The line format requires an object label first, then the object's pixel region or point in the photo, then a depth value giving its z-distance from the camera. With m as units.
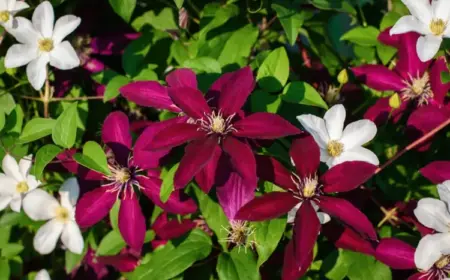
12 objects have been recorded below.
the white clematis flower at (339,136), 1.10
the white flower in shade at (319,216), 1.12
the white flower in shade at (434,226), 1.06
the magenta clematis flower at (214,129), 0.96
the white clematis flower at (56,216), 1.28
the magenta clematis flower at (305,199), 1.00
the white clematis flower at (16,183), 1.28
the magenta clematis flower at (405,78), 1.29
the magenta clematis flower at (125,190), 1.14
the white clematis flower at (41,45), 1.22
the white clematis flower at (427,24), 1.16
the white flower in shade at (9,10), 1.24
